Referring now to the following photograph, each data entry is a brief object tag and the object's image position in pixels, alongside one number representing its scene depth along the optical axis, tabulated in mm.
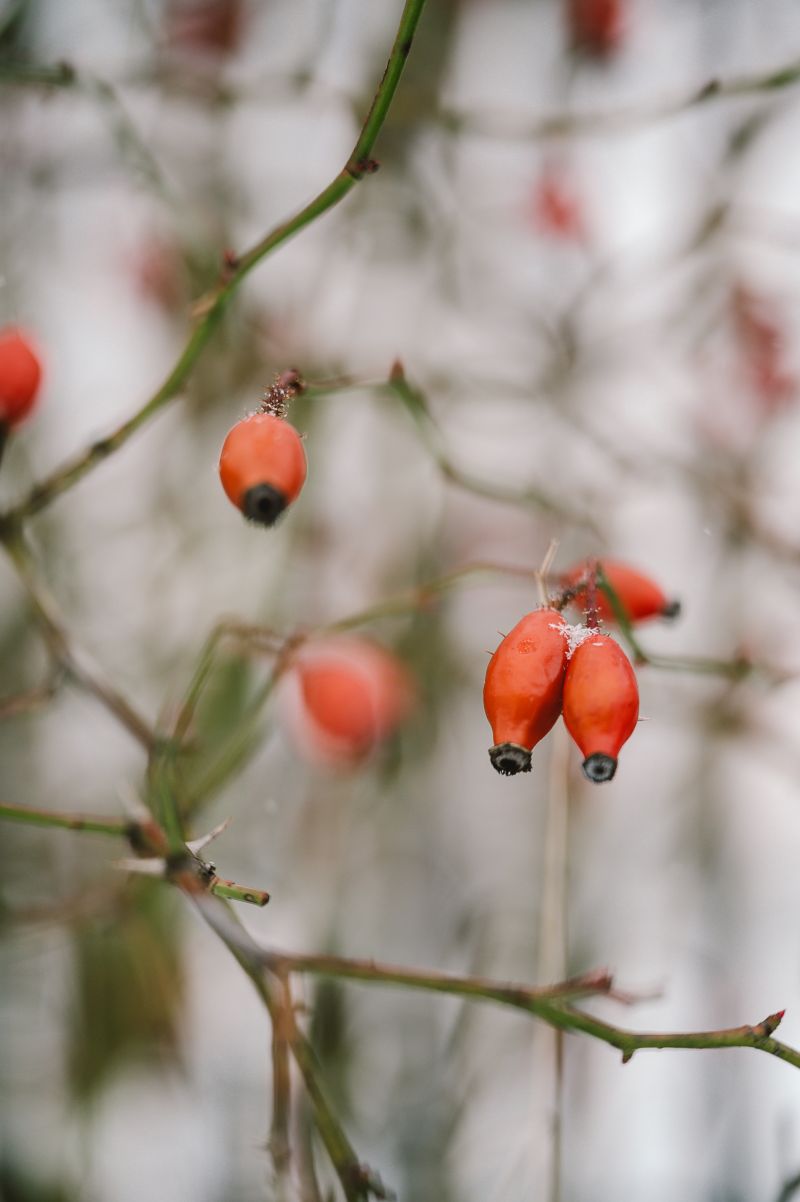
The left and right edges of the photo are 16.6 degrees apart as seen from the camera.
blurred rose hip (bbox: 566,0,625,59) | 824
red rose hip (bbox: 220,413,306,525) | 360
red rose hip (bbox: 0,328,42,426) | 413
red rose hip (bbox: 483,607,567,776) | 355
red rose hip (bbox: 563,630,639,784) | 353
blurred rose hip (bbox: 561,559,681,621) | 405
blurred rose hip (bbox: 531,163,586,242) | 887
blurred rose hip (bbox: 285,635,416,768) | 487
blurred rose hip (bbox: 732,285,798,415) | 853
